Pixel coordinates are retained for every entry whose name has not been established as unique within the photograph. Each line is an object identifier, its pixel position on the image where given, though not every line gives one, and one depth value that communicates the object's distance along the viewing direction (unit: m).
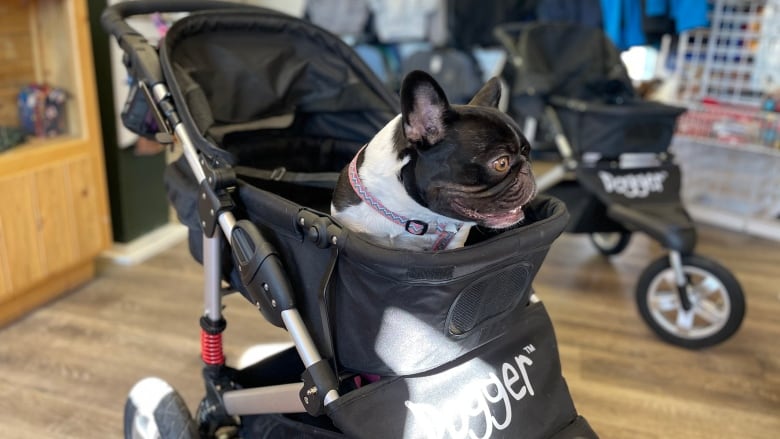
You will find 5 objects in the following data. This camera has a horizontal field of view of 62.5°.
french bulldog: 0.98
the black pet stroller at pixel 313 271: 0.96
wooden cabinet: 2.13
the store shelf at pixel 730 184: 3.29
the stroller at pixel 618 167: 2.09
